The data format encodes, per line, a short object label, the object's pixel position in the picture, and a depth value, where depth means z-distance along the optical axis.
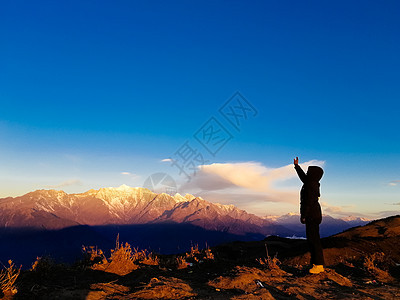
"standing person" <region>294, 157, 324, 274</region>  8.30
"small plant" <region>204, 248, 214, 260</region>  10.87
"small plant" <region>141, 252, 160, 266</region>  10.42
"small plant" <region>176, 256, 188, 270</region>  9.91
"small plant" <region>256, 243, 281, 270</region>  8.85
